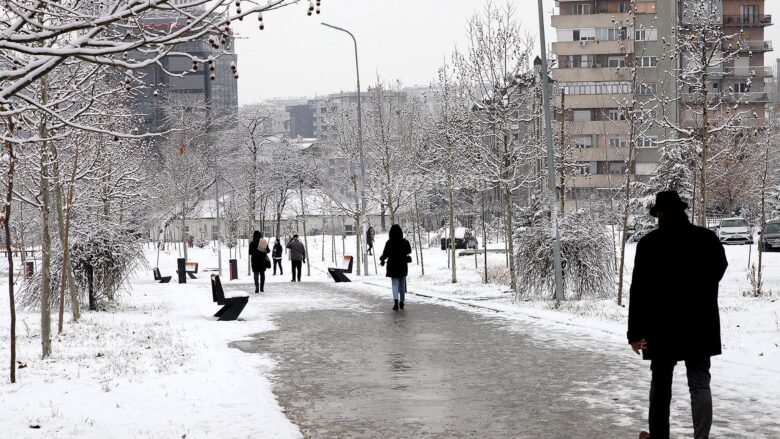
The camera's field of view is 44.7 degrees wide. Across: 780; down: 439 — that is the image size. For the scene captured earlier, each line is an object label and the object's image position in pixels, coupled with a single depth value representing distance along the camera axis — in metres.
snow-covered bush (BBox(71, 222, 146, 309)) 21.28
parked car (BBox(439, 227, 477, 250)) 63.97
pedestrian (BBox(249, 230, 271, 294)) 28.22
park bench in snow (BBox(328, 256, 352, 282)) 32.12
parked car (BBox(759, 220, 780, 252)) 48.97
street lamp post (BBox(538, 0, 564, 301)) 19.77
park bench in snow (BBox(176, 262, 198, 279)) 42.75
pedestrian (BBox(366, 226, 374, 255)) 51.74
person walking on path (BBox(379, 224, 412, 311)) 19.62
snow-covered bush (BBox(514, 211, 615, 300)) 22.08
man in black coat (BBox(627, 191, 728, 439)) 6.74
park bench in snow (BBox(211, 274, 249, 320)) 18.31
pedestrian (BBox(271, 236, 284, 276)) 41.47
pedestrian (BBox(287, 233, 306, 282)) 34.22
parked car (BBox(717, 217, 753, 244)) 54.31
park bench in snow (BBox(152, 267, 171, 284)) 37.44
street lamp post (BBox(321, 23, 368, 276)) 37.72
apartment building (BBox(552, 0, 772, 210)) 81.44
